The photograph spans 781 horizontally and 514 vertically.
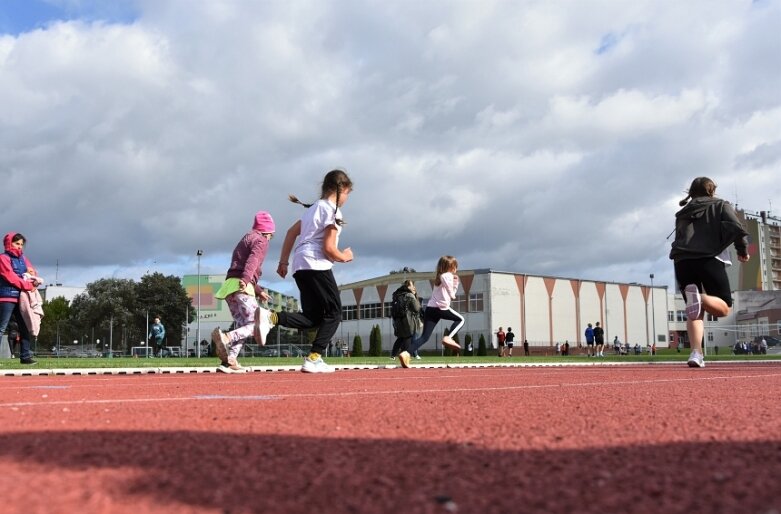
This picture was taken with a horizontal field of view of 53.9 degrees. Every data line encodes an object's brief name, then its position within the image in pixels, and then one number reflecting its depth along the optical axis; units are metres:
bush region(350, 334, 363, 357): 61.81
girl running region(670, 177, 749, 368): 9.32
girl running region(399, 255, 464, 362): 14.09
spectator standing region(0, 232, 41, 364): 11.55
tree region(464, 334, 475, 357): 66.01
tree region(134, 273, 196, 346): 83.31
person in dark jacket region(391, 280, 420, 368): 15.50
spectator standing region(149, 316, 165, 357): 29.45
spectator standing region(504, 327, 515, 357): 42.93
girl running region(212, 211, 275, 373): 9.28
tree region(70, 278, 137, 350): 81.81
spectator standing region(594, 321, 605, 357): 38.60
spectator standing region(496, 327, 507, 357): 39.22
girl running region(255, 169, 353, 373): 8.12
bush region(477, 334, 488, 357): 61.76
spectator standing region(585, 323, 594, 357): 40.78
